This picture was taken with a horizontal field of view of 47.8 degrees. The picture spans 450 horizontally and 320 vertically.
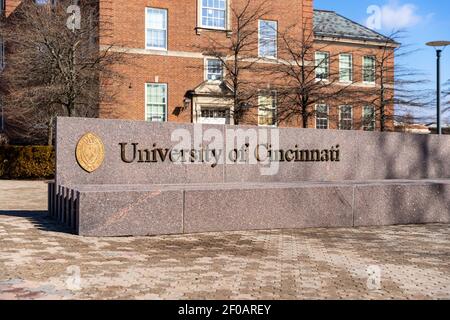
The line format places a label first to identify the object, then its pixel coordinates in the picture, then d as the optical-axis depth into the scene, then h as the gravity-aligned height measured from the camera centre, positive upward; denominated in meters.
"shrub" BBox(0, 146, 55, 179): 23.67 -0.23
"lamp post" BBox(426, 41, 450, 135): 17.50 +3.18
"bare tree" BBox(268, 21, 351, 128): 23.03 +3.18
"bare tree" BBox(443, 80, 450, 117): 28.01 +3.06
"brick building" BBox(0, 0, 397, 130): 26.39 +5.29
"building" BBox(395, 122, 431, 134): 27.90 +1.90
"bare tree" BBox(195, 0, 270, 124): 24.47 +5.88
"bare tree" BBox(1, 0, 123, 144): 21.55 +4.14
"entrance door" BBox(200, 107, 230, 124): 27.67 +2.49
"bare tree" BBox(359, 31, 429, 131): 25.81 +3.16
